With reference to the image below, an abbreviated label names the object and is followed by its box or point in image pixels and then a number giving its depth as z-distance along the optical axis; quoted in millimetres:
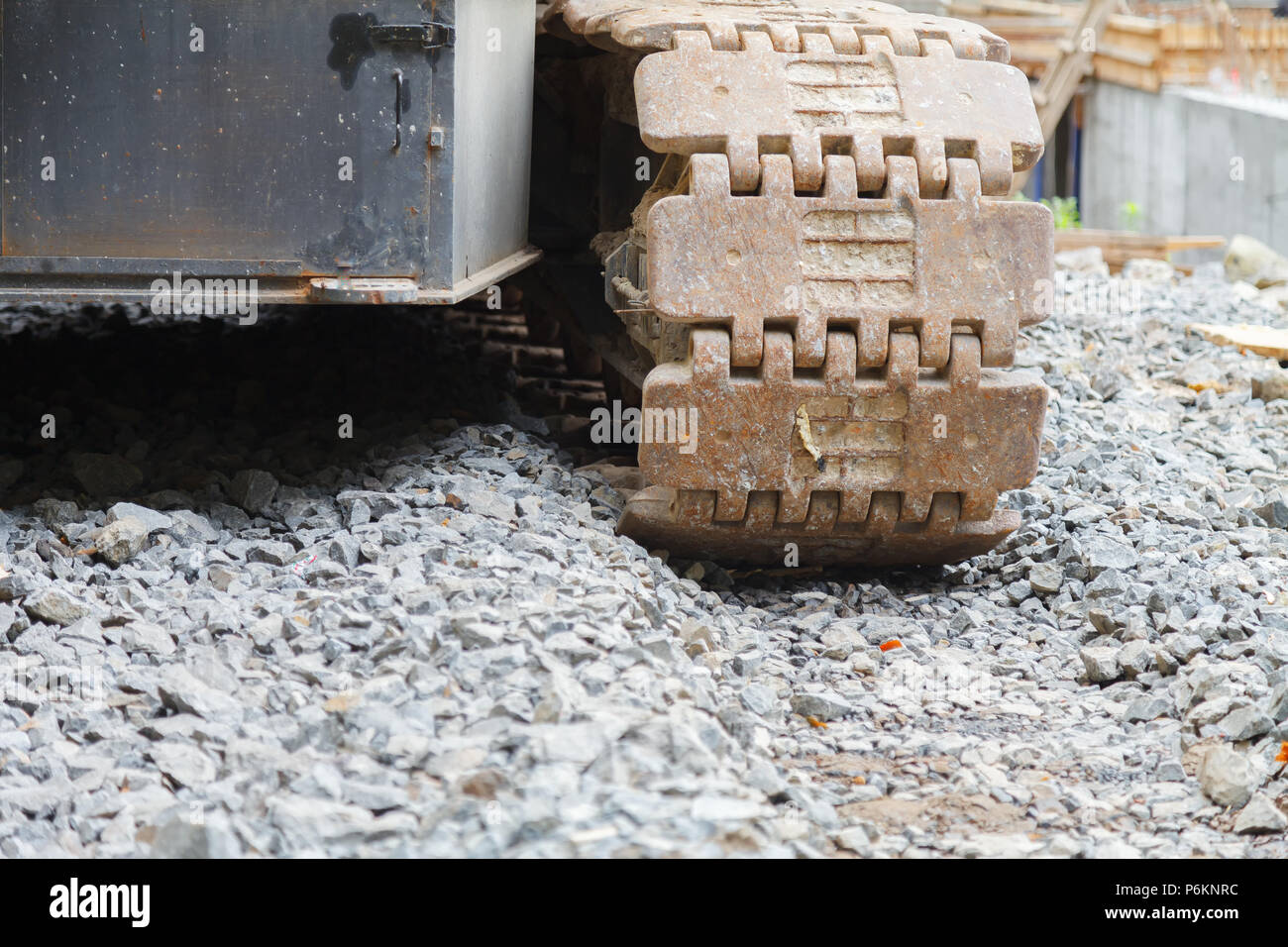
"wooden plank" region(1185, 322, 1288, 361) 6035
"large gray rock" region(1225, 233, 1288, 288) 8192
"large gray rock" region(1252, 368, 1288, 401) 5559
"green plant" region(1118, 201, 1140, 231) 13070
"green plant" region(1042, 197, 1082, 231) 12766
